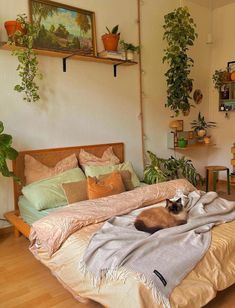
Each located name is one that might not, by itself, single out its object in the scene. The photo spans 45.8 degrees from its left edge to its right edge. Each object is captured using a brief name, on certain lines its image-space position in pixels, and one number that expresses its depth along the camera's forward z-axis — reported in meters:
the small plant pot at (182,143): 4.36
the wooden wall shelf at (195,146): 4.50
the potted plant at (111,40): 3.37
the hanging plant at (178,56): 3.83
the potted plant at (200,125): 4.71
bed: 1.48
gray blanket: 1.52
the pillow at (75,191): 2.63
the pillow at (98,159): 3.38
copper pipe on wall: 3.87
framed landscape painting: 3.02
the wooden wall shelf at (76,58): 2.89
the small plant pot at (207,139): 4.66
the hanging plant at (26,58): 2.73
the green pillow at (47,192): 2.67
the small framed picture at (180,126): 4.45
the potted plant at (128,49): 3.54
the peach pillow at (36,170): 3.00
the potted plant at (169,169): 3.66
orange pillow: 2.64
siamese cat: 1.95
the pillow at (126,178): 3.04
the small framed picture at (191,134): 4.63
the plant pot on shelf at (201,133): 4.69
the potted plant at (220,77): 4.65
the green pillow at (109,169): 3.18
